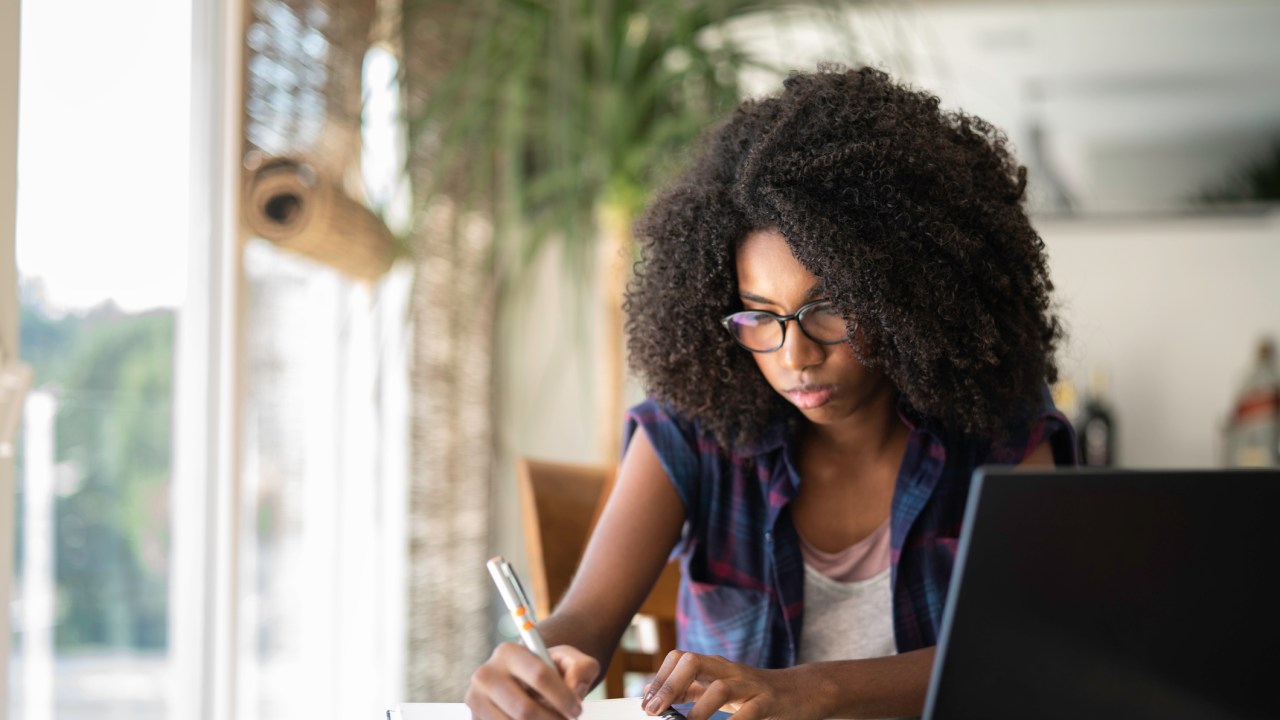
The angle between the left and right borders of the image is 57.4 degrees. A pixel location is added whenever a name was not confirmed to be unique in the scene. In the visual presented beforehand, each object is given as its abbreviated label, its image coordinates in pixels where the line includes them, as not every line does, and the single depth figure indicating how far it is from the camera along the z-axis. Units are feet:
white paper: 2.82
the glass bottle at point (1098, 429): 9.65
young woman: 3.59
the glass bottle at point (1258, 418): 9.27
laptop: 2.14
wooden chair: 4.81
